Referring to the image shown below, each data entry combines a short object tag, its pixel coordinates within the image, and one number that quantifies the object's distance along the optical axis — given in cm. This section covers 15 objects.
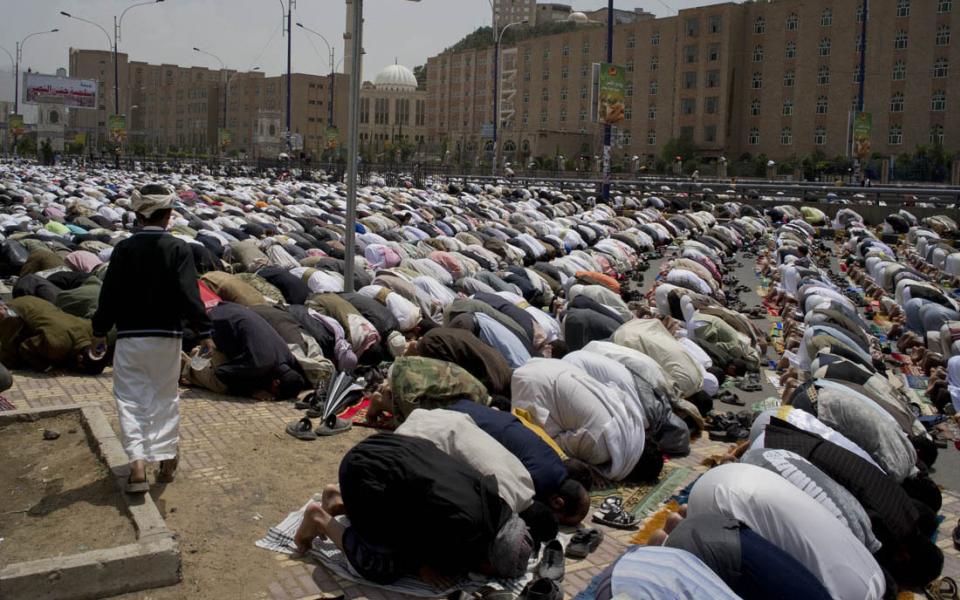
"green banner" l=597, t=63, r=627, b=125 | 2675
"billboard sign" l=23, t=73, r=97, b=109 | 7131
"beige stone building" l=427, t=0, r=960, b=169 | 6247
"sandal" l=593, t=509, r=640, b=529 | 559
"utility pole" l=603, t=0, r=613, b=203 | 2803
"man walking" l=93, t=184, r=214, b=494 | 507
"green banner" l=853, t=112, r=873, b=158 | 3344
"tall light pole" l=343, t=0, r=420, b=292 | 968
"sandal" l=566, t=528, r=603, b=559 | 507
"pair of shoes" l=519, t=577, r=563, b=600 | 432
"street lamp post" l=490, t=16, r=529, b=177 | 4448
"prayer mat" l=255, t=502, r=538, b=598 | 445
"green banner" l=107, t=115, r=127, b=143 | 4950
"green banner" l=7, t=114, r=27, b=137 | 6251
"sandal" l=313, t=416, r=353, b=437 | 677
